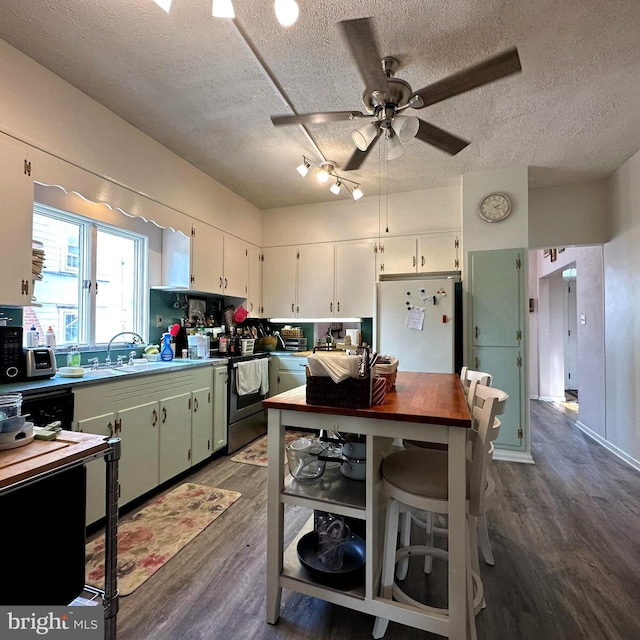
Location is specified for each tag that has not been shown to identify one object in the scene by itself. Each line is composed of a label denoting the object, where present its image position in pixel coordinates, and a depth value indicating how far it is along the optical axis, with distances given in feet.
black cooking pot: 4.75
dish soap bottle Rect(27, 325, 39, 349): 7.04
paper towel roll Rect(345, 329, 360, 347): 13.83
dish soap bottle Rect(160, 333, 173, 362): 10.41
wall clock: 11.15
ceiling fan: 4.72
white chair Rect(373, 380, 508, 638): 4.36
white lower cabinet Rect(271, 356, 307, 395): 13.25
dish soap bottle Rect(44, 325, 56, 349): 7.28
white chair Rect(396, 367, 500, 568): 5.80
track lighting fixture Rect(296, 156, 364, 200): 9.29
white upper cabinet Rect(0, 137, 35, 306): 6.14
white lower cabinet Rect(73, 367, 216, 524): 6.65
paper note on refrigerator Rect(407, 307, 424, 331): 11.28
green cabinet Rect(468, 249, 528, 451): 10.85
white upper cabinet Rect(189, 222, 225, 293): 10.98
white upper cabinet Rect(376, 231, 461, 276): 12.33
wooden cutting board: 3.00
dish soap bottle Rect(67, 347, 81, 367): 7.81
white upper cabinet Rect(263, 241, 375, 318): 13.52
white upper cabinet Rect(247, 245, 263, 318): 14.20
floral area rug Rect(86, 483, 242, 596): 5.68
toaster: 6.36
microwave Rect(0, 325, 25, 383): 6.09
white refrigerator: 11.05
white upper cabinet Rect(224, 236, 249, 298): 12.65
